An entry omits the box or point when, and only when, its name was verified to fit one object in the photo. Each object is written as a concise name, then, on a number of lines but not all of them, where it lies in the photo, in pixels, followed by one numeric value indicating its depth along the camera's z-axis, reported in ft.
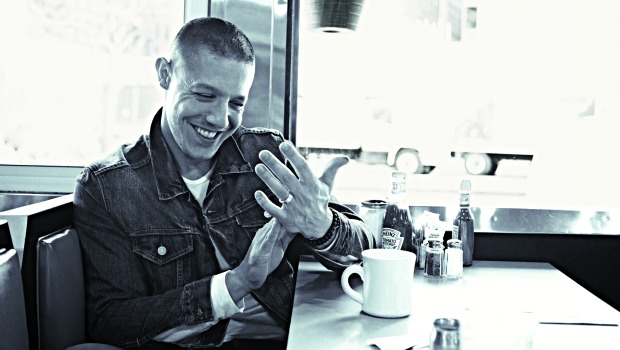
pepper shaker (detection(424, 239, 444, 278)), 5.75
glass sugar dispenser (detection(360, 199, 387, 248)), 6.37
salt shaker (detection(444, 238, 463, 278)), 5.78
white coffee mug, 4.47
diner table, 3.64
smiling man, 5.63
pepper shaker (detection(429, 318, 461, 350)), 3.52
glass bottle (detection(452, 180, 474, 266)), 6.24
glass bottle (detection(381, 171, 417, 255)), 6.25
